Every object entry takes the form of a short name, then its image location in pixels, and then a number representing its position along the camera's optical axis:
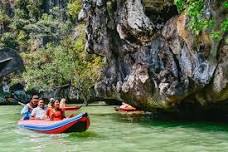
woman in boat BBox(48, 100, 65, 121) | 15.14
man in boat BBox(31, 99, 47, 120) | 16.36
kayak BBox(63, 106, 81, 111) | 24.95
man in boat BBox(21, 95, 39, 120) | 17.11
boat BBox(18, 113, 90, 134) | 13.87
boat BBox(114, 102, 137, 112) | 24.12
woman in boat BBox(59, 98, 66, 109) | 15.57
